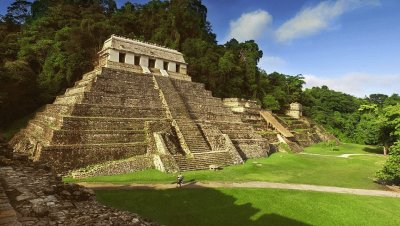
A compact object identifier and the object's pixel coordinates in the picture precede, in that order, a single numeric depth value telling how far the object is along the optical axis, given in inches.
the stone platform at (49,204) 263.0
